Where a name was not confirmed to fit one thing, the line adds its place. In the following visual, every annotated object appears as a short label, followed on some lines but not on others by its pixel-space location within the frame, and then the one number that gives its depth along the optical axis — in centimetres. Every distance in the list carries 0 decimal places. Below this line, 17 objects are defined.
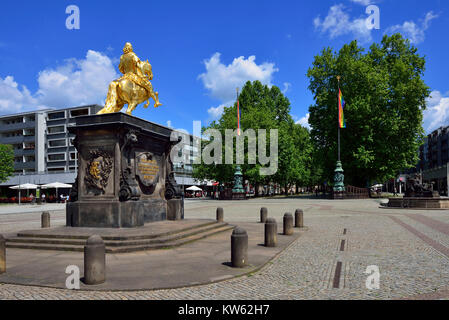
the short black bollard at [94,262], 628
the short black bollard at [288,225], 1258
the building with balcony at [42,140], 7550
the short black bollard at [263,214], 1672
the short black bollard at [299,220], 1492
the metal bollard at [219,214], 1552
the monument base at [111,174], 1156
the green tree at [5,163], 5438
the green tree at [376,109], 4056
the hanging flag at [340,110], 3749
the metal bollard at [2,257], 706
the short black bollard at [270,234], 1011
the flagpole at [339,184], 4116
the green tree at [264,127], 4872
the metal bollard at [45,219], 1352
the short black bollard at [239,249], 753
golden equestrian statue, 1327
